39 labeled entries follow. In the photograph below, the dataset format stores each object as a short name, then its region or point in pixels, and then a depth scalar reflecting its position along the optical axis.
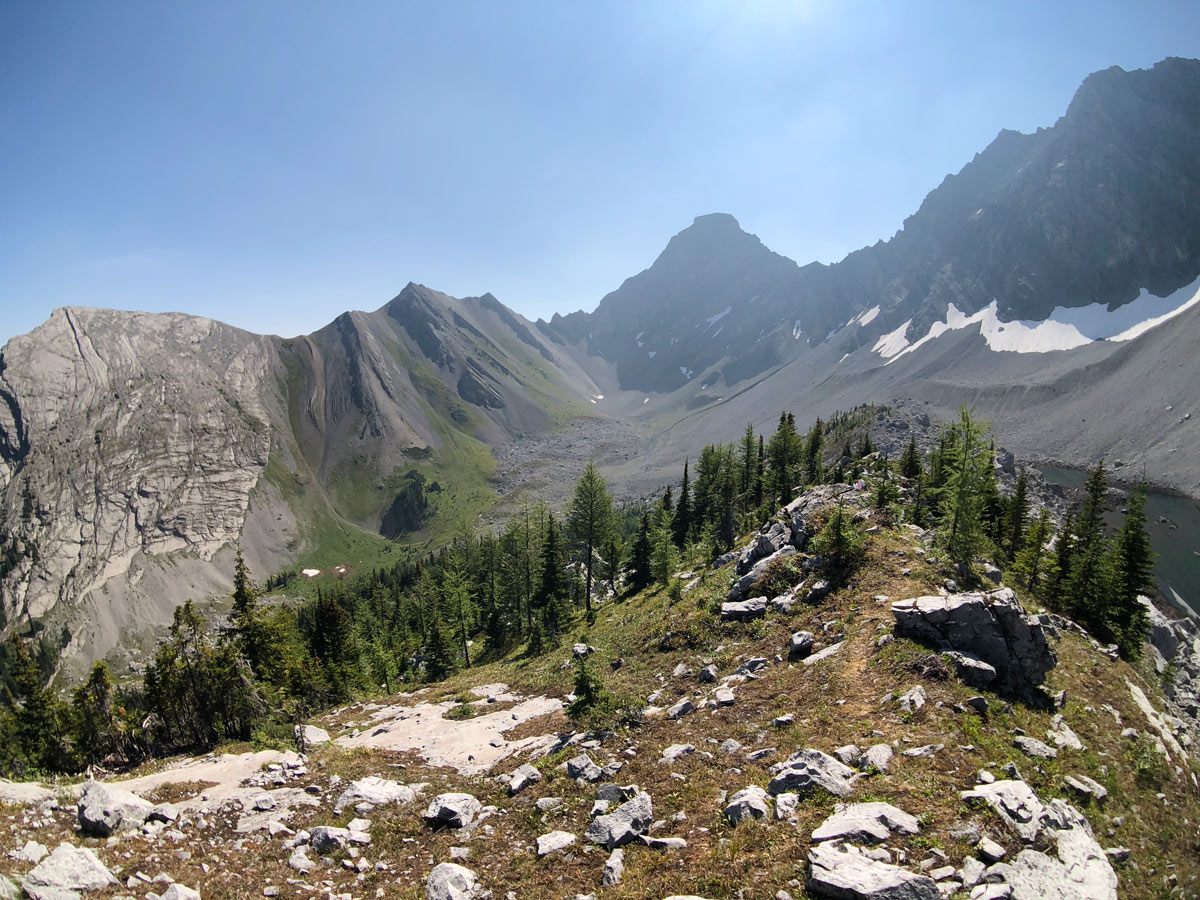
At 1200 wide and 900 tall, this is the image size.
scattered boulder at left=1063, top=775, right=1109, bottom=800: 12.88
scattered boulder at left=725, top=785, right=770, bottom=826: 11.04
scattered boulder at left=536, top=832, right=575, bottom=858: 11.53
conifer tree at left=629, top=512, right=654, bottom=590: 55.66
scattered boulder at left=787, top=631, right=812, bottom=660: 20.45
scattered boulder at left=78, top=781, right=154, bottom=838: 11.97
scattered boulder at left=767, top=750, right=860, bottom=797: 11.43
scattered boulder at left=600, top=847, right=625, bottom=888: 10.05
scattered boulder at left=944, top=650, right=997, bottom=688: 16.30
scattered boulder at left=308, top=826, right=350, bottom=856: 12.38
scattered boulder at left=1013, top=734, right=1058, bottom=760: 13.86
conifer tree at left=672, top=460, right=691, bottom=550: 69.94
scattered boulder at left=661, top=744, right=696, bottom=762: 14.65
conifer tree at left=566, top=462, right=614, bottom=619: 53.59
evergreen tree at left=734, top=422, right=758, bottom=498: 71.19
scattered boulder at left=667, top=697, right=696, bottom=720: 18.27
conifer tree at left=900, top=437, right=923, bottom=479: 52.75
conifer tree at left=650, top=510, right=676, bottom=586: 50.62
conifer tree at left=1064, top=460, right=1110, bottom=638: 36.50
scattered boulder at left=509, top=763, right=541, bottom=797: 15.12
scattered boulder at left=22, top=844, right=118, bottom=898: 9.04
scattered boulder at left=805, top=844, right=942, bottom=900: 8.20
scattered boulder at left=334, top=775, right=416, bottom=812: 15.05
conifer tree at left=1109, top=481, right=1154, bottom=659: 37.00
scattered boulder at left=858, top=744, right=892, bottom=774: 12.17
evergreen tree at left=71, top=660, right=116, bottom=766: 30.95
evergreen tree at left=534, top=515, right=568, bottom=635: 50.06
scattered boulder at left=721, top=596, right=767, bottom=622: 25.83
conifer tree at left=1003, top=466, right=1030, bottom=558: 48.12
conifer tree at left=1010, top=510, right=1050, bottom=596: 41.28
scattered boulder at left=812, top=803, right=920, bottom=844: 9.68
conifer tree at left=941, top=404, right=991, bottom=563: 26.11
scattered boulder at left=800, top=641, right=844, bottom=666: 19.21
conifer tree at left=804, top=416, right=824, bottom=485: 72.09
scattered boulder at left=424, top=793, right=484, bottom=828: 13.54
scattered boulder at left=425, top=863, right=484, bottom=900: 10.34
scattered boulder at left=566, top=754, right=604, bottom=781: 14.23
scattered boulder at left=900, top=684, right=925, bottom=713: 14.66
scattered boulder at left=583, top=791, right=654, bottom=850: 11.23
